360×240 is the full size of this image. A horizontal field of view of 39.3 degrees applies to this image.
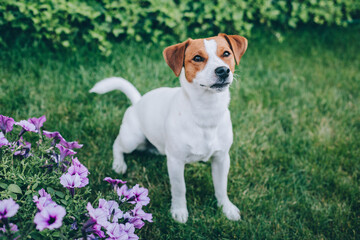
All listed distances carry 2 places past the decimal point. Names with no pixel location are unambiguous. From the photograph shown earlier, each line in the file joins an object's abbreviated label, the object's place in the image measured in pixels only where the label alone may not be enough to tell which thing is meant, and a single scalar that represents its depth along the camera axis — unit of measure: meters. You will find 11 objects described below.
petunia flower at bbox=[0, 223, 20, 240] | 0.68
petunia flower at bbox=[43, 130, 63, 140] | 0.82
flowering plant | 0.68
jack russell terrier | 0.83
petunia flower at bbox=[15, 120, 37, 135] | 0.80
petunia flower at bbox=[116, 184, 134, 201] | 0.78
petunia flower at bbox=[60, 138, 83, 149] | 0.82
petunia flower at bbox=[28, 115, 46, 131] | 0.83
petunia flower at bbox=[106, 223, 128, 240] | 0.72
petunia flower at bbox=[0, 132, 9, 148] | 0.77
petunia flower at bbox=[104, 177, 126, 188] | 0.80
